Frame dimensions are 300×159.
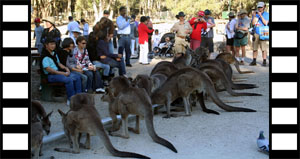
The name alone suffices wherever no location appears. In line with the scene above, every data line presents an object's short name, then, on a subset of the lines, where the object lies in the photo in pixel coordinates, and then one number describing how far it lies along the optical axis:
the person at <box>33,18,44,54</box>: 12.90
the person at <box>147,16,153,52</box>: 15.80
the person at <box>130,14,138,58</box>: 16.97
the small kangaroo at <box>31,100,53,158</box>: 4.43
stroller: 16.72
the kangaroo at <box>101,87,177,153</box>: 5.31
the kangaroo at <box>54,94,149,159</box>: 4.72
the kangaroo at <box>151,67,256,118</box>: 6.86
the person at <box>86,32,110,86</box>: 9.34
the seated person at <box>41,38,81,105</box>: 7.64
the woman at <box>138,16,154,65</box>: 13.95
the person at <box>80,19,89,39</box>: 17.05
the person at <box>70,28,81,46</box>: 11.41
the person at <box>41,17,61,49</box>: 9.92
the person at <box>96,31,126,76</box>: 9.41
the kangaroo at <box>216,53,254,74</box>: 10.96
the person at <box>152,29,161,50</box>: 18.55
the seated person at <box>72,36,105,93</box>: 8.37
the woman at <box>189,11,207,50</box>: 12.48
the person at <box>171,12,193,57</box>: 12.38
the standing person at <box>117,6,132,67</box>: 12.98
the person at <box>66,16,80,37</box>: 13.20
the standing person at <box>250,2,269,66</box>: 12.32
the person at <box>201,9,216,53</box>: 13.38
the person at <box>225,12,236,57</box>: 13.49
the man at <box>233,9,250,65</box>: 13.03
